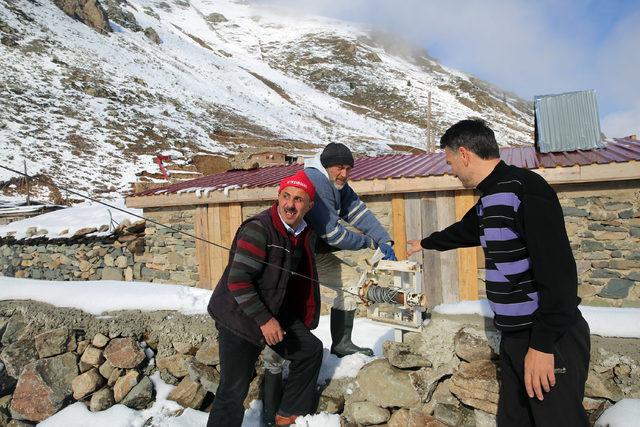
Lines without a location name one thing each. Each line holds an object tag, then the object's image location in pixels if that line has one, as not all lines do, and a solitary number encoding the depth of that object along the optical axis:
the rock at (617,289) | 5.83
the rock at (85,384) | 4.42
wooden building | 5.79
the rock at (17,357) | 4.84
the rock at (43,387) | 4.30
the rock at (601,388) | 2.52
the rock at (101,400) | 4.26
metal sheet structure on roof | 7.61
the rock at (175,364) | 4.35
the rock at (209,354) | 4.18
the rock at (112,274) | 9.11
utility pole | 20.16
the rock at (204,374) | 4.00
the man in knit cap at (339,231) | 3.31
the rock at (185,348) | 4.53
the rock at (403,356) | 3.05
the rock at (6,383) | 4.82
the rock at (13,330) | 5.27
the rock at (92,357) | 4.68
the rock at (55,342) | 4.77
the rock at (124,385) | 4.32
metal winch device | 3.12
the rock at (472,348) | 2.81
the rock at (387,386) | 2.98
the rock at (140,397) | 4.18
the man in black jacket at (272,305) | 2.70
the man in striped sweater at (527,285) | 1.78
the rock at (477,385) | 2.66
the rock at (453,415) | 2.75
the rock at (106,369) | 4.58
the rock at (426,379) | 2.94
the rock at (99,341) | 4.83
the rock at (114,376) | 4.48
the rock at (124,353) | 4.56
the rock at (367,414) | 3.02
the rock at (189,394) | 3.93
